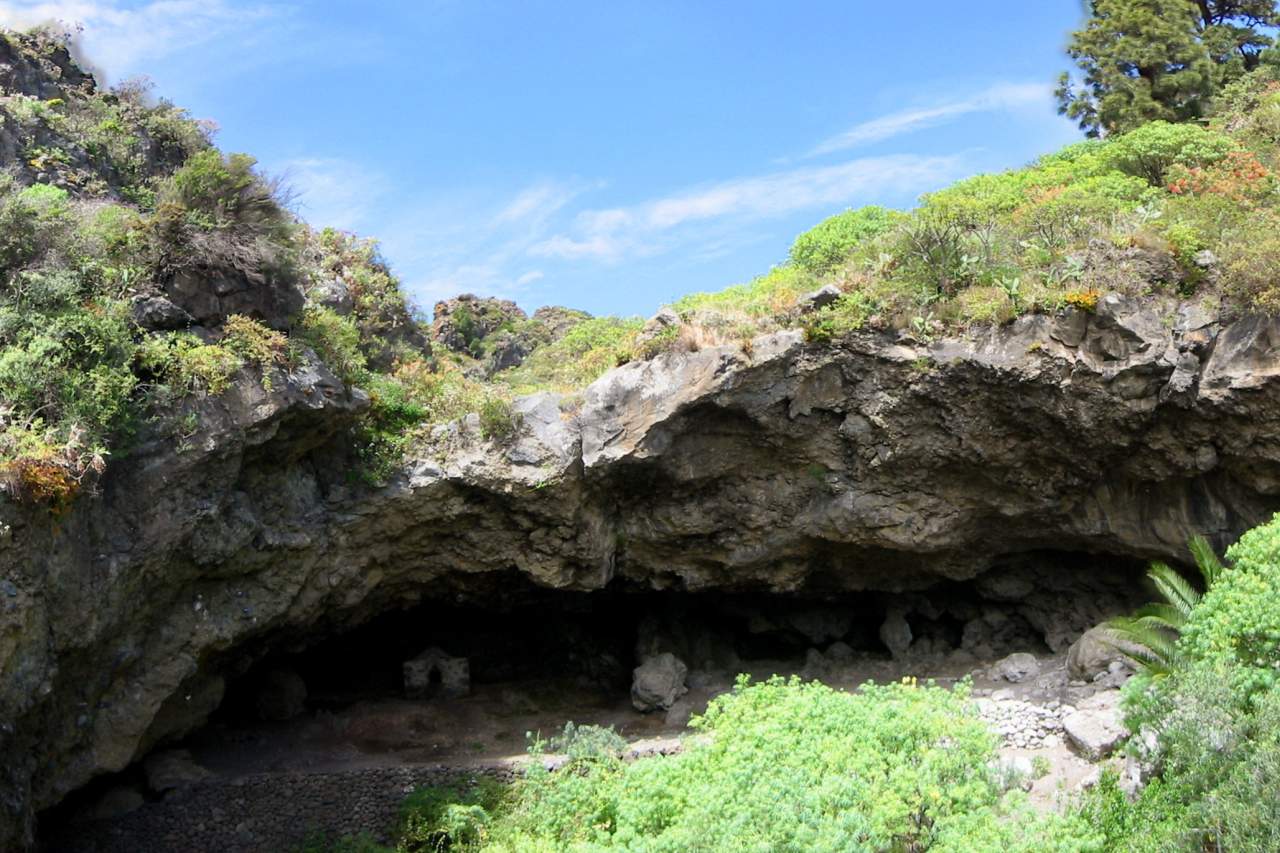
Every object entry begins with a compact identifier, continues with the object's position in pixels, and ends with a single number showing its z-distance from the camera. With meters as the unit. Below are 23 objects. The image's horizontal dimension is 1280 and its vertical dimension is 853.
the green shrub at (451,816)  16.42
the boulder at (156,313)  15.70
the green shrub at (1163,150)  24.34
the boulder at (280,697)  21.33
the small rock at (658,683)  21.17
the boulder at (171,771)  17.86
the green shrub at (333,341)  18.05
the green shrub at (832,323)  18.44
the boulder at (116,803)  17.31
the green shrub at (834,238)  29.41
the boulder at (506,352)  36.62
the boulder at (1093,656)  17.72
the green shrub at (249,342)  16.19
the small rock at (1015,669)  19.28
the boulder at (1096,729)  14.66
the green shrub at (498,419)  18.81
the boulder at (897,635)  22.20
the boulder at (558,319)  39.56
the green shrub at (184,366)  15.26
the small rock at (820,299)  18.75
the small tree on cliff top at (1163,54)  32.25
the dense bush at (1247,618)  11.62
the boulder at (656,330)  19.09
